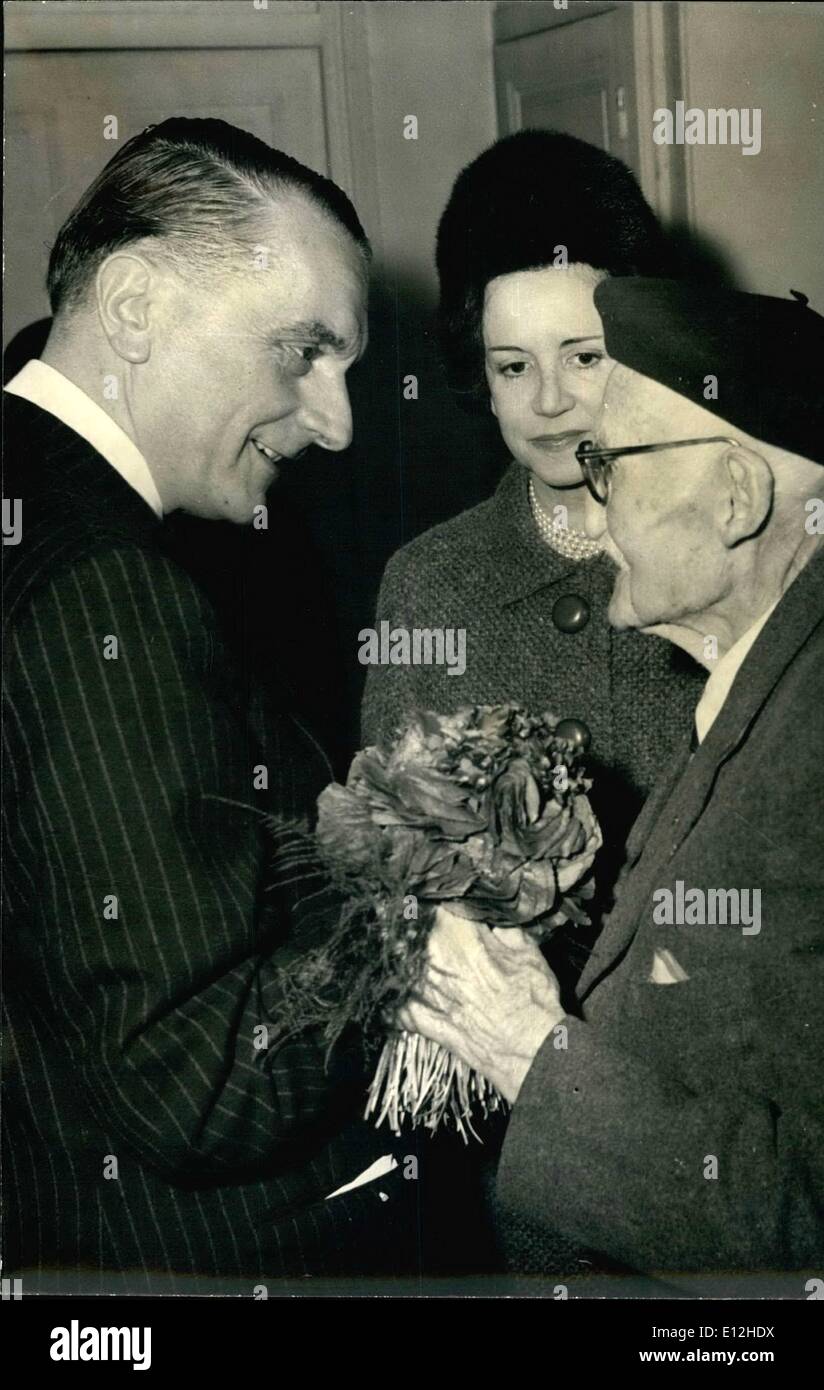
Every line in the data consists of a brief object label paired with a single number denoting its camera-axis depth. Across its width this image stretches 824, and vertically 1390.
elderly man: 2.02
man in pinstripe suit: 2.22
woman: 2.40
